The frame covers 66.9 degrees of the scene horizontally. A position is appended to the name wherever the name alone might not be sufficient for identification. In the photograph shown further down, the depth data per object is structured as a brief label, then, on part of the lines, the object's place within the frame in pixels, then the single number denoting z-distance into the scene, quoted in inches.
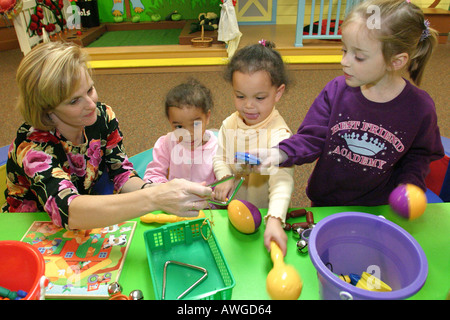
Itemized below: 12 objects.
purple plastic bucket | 22.5
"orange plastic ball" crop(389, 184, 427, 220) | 26.7
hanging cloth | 126.1
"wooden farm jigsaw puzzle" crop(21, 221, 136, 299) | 26.9
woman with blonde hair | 29.7
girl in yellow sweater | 40.0
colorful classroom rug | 153.9
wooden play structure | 134.3
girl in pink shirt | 46.5
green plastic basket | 27.2
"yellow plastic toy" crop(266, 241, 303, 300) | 23.3
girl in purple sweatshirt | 32.7
